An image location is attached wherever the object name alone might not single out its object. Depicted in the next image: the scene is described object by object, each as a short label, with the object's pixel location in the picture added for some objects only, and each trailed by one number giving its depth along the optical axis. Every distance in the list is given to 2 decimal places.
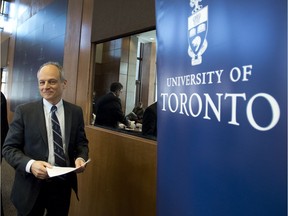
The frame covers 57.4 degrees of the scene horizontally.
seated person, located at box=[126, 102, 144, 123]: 2.43
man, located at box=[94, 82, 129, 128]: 2.83
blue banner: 0.73
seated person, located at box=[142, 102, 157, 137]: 2.19
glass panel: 2.49
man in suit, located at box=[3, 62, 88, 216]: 1.71
